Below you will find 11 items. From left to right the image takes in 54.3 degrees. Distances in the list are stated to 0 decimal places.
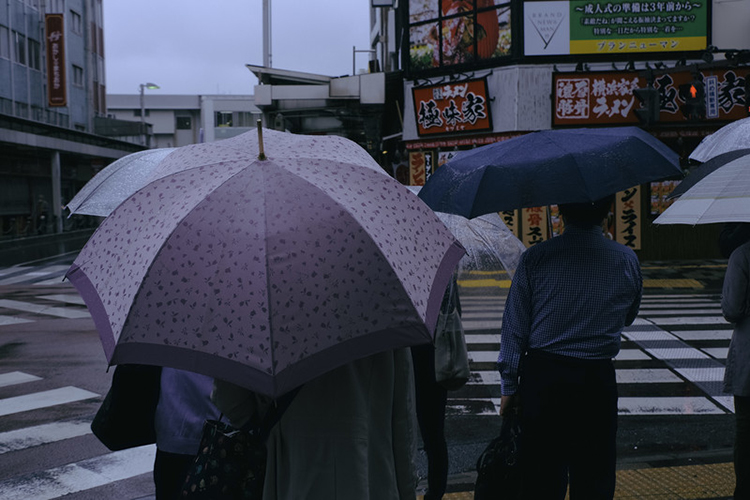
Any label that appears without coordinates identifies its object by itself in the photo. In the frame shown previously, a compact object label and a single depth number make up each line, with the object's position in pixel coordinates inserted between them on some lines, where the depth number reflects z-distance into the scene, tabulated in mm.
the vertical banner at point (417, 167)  22281
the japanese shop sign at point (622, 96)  18891
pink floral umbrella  1897
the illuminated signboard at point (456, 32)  20250
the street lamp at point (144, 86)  53094
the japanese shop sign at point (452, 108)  20453
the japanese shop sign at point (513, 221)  20297
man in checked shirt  3234
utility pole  28203
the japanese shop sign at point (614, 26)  19266
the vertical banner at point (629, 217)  19641
